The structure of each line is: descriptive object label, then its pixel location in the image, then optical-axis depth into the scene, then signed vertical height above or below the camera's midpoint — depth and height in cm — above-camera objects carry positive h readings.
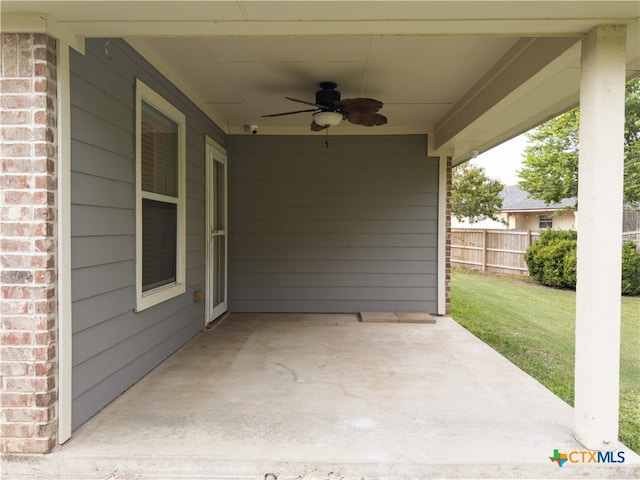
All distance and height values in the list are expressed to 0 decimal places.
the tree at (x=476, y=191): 1742 +184
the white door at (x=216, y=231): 506 +4
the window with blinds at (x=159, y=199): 324 +29
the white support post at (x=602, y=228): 219 +4
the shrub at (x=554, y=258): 1001 -56
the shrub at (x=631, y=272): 909 -77
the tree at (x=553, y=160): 1260 +232
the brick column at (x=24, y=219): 210 +7
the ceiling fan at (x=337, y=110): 393 +118
